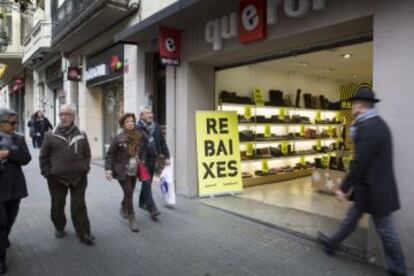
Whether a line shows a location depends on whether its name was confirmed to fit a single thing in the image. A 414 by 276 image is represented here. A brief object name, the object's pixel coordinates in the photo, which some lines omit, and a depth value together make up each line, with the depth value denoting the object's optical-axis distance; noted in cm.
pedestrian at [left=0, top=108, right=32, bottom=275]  429
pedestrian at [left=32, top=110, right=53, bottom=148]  1661
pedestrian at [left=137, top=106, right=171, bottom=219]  641
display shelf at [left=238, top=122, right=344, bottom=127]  942
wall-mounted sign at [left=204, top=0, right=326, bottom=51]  534
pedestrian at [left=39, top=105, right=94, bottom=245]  504
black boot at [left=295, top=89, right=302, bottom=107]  1065
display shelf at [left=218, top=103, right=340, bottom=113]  898
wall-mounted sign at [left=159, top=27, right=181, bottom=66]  780
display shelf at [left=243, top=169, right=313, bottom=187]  932
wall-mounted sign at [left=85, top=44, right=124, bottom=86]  1170
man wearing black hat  391
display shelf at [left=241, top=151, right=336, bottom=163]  948
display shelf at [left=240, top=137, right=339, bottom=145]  955
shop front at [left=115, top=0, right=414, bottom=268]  476
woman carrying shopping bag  577
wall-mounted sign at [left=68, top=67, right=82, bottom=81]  1479
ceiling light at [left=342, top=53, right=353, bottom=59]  815
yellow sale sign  782
